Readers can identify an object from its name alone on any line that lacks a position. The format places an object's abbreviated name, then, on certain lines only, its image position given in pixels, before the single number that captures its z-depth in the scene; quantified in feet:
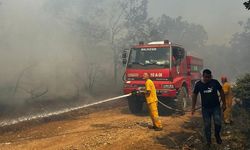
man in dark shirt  24.86
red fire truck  39.32
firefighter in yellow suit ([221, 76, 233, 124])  35.14
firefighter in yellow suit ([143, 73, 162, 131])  31.65
